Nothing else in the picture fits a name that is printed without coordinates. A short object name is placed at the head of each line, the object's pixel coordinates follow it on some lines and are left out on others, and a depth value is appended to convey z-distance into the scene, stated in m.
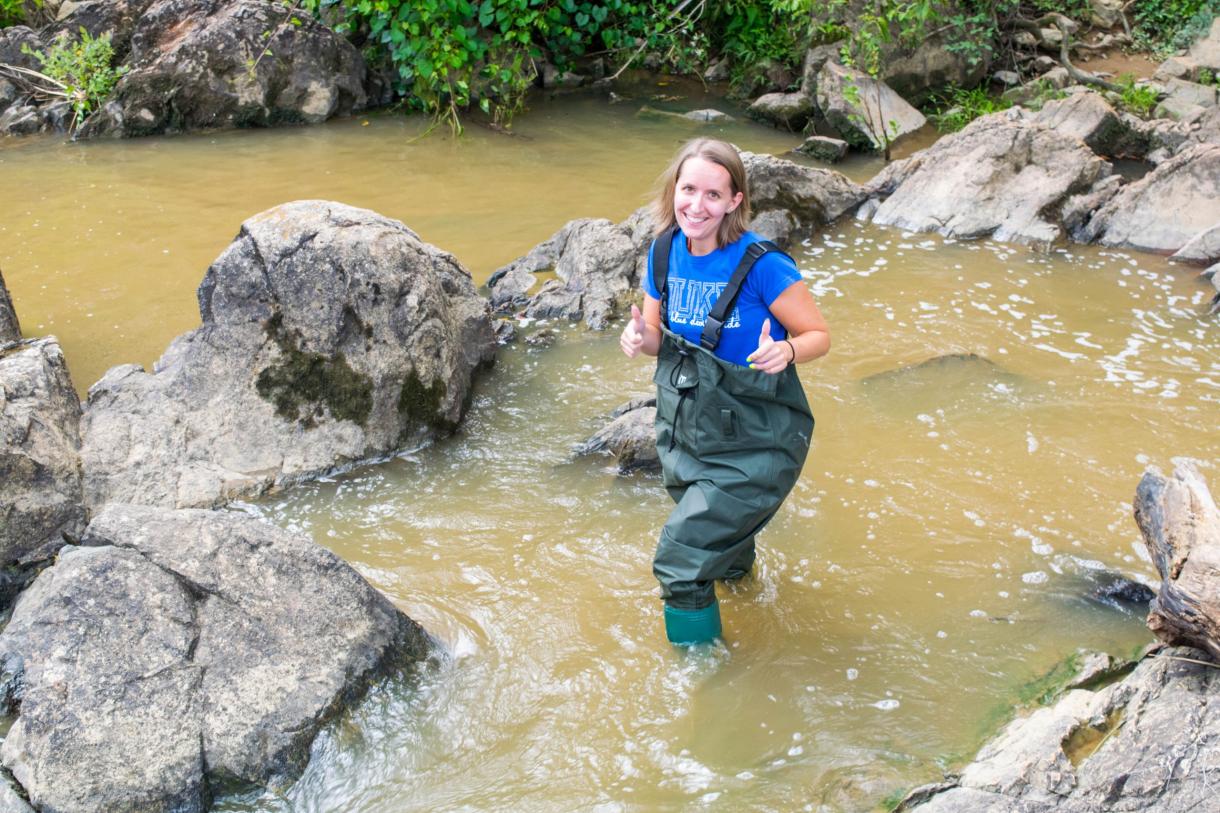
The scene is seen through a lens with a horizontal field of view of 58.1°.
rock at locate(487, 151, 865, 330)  6.50
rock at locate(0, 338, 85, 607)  4.01
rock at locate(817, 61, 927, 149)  9.72
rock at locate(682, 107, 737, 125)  11.02
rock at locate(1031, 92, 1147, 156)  9.04
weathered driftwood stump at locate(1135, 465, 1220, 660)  2.61
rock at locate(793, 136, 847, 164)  9.50
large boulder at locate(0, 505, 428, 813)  2.93
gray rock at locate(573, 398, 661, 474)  4.71
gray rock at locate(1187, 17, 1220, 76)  10.48
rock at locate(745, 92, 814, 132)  10.51
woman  3.15
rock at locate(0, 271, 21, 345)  5.64
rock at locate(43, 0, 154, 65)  11.24
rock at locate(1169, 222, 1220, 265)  6.90
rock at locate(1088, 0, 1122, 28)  12.20
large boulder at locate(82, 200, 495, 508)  4.84
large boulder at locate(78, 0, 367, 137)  10.58
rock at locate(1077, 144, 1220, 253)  7.27
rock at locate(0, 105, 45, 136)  10.68
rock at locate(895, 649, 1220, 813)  2.48
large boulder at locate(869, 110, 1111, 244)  7.61
